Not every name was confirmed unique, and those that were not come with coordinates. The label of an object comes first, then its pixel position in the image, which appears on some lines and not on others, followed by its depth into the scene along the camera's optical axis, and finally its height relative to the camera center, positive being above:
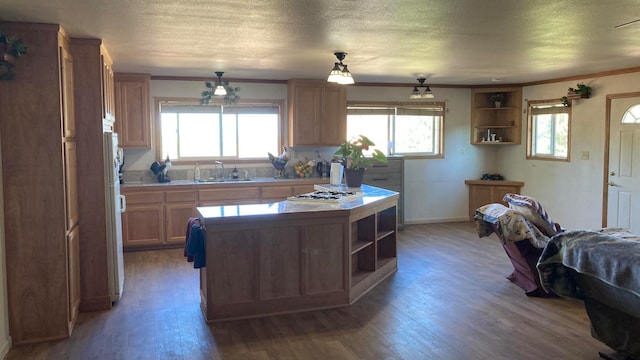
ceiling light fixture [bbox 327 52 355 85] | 4.57 +0.68
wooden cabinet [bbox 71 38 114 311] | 4.16 -0.12
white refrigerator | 4.30 -0.52
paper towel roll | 5.71 -0.24
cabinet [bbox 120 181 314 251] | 6.43 -0.69
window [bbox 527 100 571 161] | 7.44 +0.31
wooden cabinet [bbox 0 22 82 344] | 3.55 -0.24
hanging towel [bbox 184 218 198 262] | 4.05 -0.61
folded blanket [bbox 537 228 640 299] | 2.78 -0.64
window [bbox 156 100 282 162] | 7.10 +0.33
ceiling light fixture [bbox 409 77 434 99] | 7.22 +0.81
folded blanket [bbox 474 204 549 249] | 4.56 -0.68
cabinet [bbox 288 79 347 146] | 7.23 +0.57
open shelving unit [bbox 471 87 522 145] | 8.18 +0.58
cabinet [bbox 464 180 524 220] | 8.22 -0.64
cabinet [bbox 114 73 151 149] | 6.50 +0.56
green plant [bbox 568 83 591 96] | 6.83 +0.82
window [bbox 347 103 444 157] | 8.04 +0.41
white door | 6.30 -0.18
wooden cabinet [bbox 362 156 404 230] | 7.65 -0.37
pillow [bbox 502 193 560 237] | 4.72 -0.58
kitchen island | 4.02 -0.86
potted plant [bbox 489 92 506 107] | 8.34 +0.87
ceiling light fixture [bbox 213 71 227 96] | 6.29 +0.81
